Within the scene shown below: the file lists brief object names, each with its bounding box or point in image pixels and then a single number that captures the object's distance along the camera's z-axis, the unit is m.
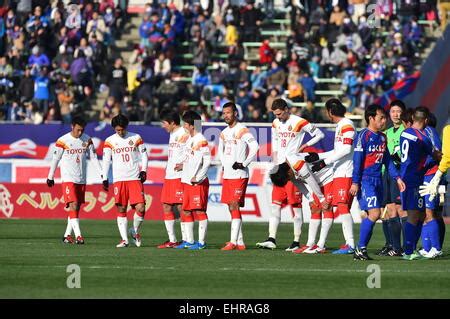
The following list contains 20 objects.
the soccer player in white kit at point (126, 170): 23.23
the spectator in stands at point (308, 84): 40.00
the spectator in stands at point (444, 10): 41.28
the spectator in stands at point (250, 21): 43.12
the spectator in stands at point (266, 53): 41.78
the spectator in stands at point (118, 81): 41.09
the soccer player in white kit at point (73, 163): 24.09
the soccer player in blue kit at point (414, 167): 19.66
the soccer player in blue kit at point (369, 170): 19.42
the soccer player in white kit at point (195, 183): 22.80
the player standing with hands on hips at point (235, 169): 22.41
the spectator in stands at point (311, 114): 37.67
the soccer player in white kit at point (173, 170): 23.31
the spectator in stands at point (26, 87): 41.38
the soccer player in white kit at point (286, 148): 22.12
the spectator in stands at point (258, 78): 40.56
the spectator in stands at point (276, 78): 40.16
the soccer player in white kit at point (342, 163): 20.94
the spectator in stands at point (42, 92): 41.22
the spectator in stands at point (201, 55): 42.19
